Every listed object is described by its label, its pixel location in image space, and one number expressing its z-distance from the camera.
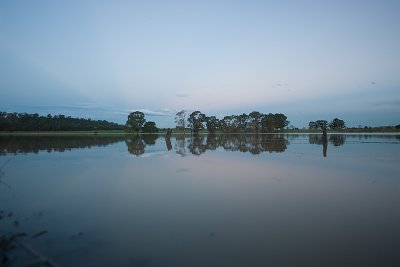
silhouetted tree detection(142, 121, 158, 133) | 100.69
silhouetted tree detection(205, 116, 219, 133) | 114.62
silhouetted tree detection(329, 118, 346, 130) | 134.79
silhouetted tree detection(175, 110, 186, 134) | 107.49
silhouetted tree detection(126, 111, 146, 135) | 95.88
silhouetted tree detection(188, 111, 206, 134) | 111.61
